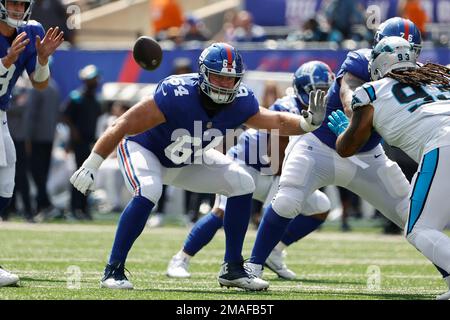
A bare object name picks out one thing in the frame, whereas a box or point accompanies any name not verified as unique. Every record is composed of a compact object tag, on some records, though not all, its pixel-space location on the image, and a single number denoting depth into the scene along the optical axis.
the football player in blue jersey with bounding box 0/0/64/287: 13.42
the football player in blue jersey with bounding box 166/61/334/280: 15.22
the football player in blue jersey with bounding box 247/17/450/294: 13.58
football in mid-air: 14.57
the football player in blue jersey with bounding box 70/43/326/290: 12.66
